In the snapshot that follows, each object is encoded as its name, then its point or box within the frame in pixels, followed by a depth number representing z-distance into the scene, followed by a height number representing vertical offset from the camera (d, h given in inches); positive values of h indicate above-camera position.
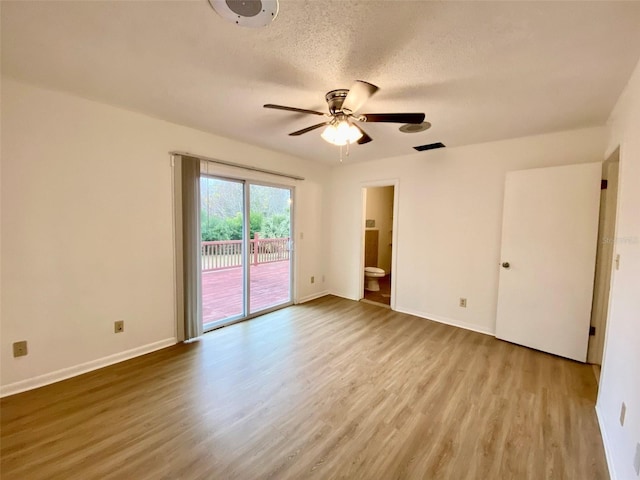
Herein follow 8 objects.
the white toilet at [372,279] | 192.9 -40.0
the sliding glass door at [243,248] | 130.3 -13.0
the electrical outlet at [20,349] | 79.0 -38.9
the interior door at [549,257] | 100.7 -11.0
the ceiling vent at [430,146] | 130.4 +41.8
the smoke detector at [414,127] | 104.5 +40.8
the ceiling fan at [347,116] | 68.9 +31.1
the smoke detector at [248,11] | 46.7 +39.6
